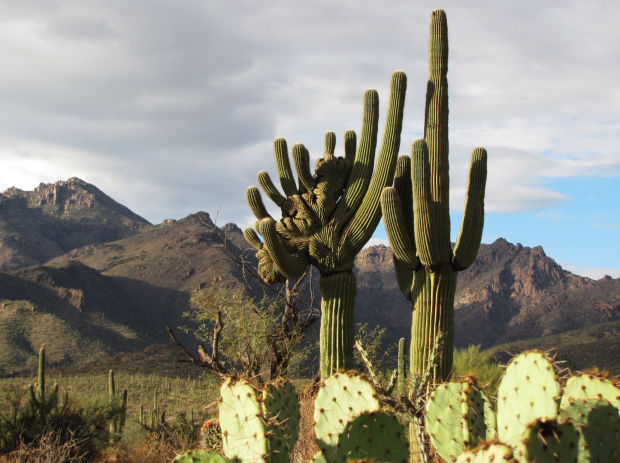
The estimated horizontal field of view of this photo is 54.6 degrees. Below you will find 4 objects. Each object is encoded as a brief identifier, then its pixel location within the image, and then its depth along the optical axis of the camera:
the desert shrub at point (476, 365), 13.09
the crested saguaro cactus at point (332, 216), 9.79
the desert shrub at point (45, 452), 8.32
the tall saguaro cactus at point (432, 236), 8.63
